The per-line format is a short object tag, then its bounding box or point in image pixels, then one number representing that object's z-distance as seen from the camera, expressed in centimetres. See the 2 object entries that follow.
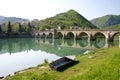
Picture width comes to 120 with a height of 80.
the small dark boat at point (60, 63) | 949
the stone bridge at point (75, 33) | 3730
